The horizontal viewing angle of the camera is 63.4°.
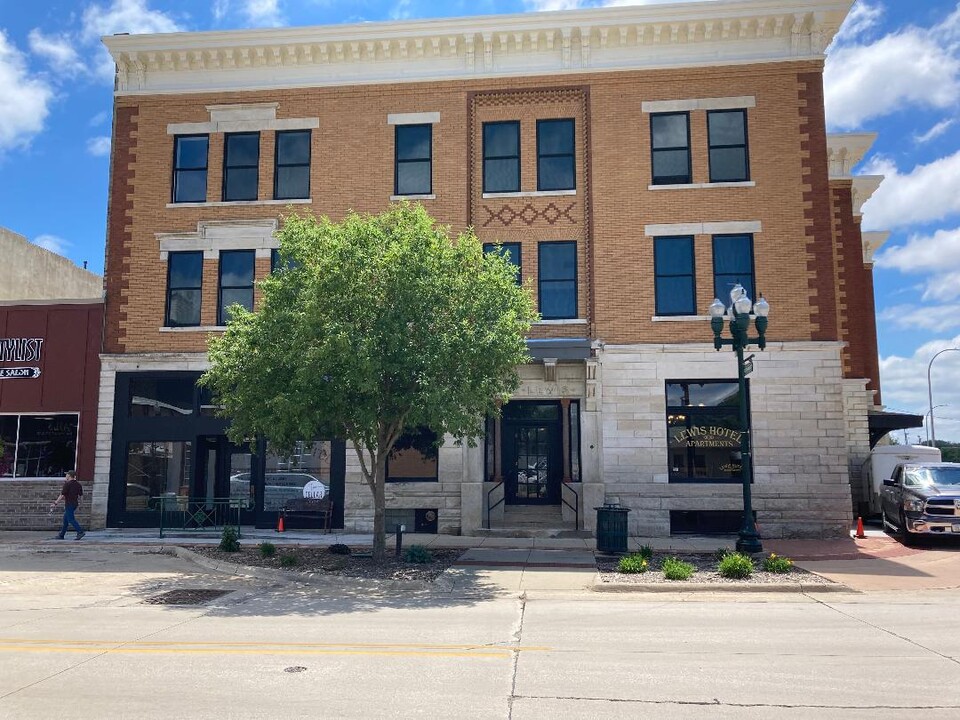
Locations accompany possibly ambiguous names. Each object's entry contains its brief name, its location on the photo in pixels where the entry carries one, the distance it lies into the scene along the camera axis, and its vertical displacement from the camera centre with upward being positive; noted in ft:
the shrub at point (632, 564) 43.96 -6.34
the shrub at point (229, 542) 53.42 -6.38
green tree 43.93 +6.48
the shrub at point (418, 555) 48.83 -6.51
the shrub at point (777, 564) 43.86 -6.26
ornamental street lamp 49.32 +7.30
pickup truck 55.57 -3.33
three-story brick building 63.93 +19.87
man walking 60.80 -3.95
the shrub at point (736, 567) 42.52 -6.23
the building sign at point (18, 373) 70.18 +6.74
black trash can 51.16 -5.04
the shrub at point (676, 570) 42.27 -6.38
